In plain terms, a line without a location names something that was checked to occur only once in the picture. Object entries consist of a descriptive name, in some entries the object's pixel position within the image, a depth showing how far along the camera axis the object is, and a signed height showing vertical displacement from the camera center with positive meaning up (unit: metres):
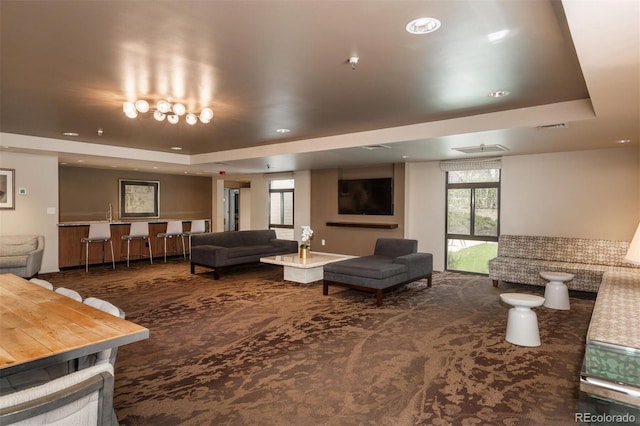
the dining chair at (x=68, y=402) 1.03 -0.58
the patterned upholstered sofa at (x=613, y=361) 2.06 -0.87
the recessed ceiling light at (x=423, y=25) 2.22 +1.14
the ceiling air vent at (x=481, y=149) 5.43 +0.93
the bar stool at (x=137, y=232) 7.99 -0.55
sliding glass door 6.86 -0.17
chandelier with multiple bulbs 3.78 +1.04
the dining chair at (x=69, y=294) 2.35 -0.57
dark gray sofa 6.62 -0.78
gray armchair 5.64 -0.78
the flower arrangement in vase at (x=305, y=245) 6.39 -0.65
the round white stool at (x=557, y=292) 4.73 -1.05
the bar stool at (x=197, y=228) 9.00 -0.50
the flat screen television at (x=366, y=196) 8.02 +0.29
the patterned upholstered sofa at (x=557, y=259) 5.28 -0.78
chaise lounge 4.94 -0.86
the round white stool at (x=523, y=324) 3.56 -1.10
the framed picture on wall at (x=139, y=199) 9.90 +0.23
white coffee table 6.09 -0.96
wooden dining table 1.48 -0.58
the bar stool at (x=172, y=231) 8.60 -0.56
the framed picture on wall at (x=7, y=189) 6.33 +0.29
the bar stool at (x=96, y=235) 7.29 -0.56
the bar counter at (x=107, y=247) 7.33 -0.84
